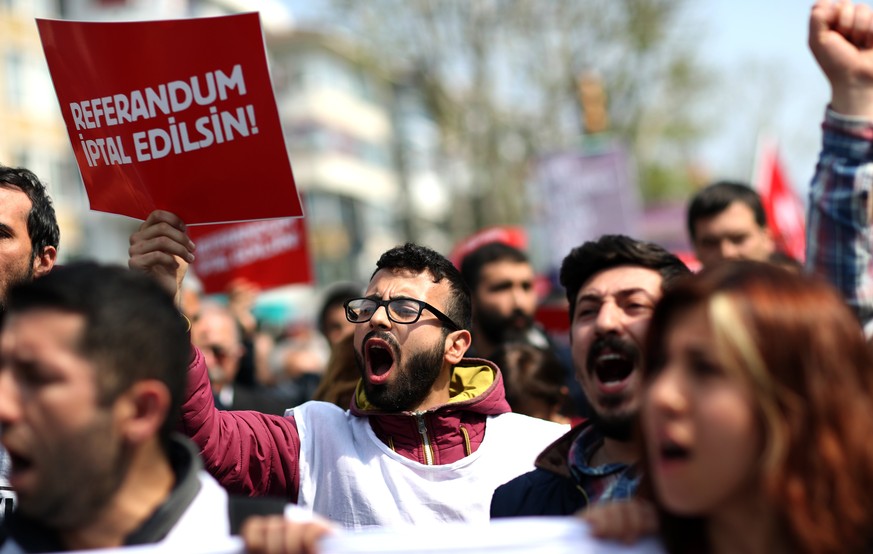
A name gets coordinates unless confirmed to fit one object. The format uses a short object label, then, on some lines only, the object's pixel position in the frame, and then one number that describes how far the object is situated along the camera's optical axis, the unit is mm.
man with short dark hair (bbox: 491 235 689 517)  2697
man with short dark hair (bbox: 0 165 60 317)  3230
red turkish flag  9117
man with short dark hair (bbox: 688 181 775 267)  5066
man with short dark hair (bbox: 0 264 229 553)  1906
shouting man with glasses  3133
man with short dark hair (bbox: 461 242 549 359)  5766
